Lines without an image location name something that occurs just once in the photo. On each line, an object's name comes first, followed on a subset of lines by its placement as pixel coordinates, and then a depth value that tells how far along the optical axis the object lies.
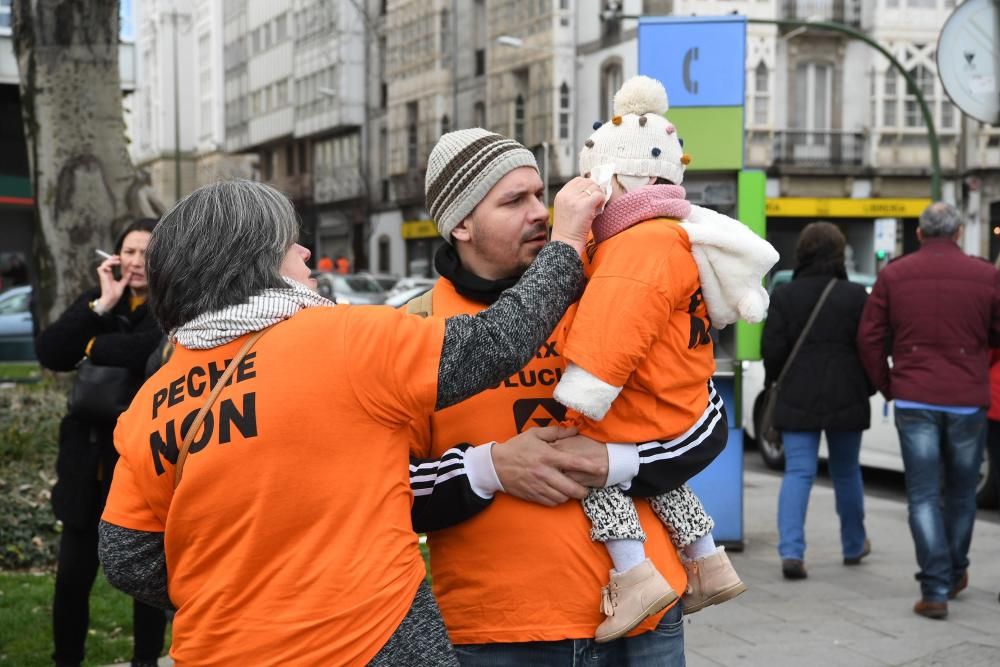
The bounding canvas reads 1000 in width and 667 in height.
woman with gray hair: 2.30
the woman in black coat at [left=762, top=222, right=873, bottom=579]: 7.45
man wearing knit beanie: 2.57
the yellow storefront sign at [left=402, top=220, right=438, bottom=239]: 49.56
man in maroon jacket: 6.41
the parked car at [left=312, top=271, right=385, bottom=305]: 31.58
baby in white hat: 2.49
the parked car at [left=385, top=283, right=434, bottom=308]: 26.47
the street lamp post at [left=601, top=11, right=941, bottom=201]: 21.61
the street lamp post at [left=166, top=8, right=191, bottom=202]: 73.16
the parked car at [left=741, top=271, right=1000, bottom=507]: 9.88
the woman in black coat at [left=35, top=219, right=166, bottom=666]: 4.87
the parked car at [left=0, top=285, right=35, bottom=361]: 22.41
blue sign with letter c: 7.89
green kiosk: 7.91
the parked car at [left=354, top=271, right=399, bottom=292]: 34.25
